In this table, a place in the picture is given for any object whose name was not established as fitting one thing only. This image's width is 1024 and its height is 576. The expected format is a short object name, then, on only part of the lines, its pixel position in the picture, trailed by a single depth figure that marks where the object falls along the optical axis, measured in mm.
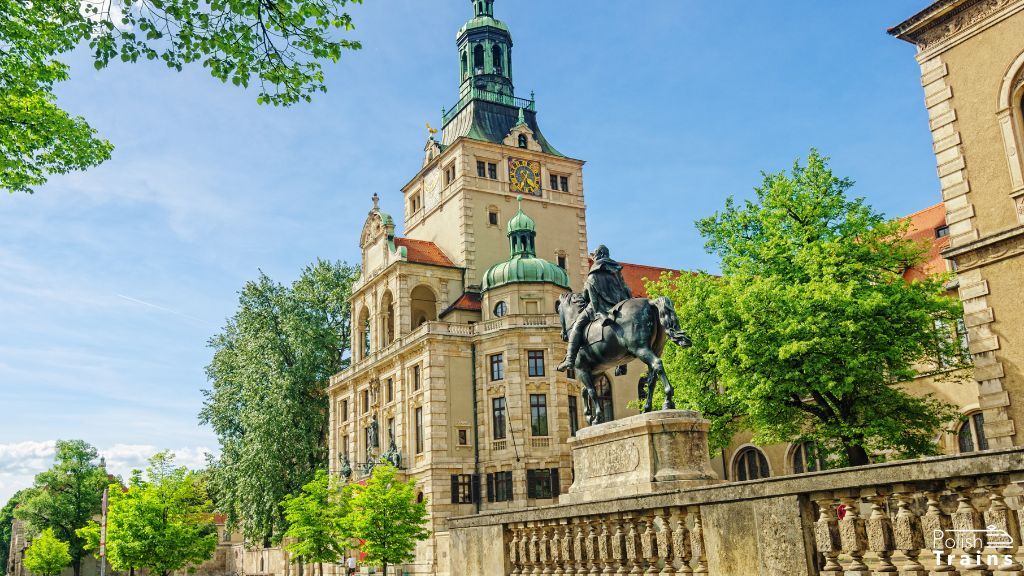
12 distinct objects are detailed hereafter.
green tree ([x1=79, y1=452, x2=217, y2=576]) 47906
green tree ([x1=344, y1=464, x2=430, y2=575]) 37062
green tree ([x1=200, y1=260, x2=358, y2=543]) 51375
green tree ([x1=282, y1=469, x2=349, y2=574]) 41125
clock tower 53688
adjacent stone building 18781
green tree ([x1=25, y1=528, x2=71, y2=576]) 71875
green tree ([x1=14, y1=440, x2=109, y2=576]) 77125
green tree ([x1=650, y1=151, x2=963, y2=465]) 23078
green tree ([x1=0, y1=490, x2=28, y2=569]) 123275
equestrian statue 14148
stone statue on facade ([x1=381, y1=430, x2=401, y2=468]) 46969
